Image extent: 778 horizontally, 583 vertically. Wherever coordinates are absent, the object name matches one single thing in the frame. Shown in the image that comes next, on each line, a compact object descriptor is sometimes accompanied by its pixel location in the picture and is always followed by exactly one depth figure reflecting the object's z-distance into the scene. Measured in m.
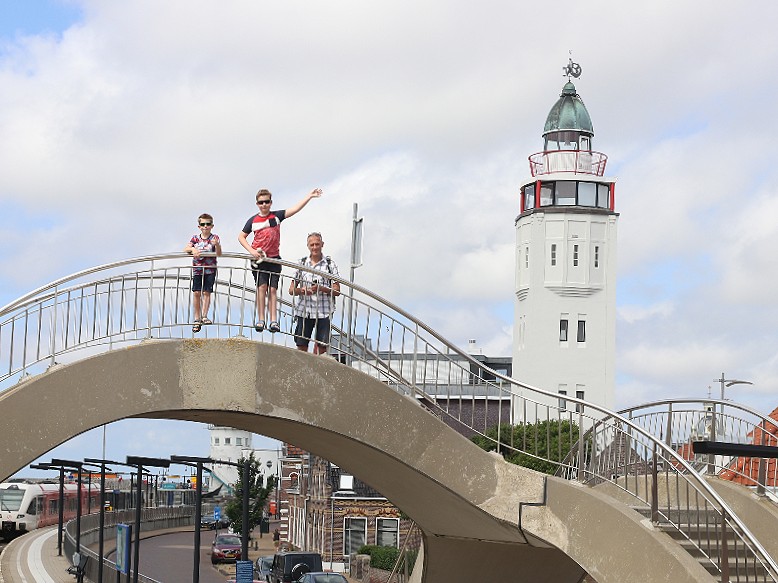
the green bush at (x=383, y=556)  49.19
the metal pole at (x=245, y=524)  30.58
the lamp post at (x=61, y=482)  40.21
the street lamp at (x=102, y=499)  30.62
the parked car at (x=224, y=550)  56.72
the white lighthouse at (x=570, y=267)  77.62
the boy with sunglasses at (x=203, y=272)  14.98
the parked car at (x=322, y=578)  34.44
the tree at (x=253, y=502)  74.81
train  56.31
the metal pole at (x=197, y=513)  27.14
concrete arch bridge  13.62
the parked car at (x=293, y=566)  39.25
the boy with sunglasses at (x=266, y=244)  15.25
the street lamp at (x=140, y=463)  28.20
